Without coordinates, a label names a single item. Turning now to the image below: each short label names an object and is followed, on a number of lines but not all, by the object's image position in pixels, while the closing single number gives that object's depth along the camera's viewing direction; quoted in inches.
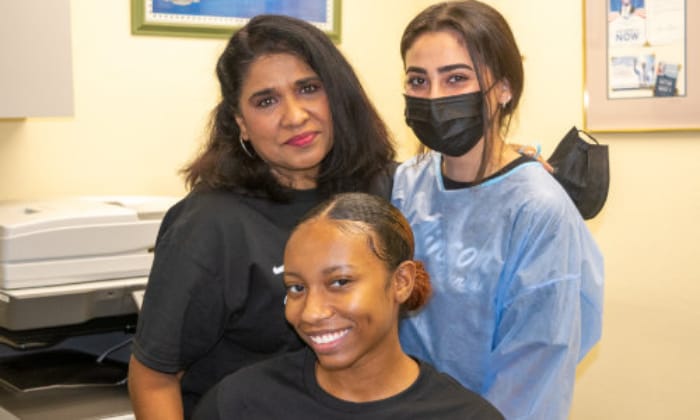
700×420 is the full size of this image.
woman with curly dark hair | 55.7
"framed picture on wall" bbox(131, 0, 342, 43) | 112.0
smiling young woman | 50.1
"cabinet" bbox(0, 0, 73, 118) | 88.0
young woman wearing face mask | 52.6
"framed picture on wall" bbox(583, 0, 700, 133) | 99.6
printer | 77.7
